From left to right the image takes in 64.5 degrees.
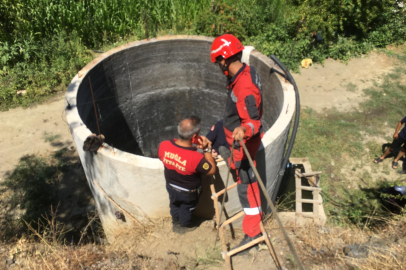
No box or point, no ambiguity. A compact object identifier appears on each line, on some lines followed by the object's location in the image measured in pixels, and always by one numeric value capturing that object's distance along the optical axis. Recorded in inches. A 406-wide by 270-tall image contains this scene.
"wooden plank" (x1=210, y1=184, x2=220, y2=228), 136.2
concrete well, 140.6
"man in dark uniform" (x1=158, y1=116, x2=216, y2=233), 118.2
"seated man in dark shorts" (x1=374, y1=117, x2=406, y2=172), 227.6
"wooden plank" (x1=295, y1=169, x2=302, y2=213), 202.5
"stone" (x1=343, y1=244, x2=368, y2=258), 127.6
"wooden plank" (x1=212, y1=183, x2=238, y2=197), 141.2
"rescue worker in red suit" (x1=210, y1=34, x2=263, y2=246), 117.2
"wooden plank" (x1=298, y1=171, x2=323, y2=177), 224.9
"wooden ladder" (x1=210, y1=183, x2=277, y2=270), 128.5
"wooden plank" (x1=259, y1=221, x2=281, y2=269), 128.8
